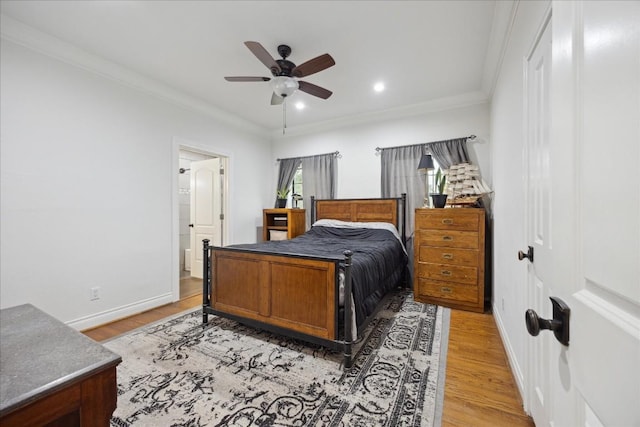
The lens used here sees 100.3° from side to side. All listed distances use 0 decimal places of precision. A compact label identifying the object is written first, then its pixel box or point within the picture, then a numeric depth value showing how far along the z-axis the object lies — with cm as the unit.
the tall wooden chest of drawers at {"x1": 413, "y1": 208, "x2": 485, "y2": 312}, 302
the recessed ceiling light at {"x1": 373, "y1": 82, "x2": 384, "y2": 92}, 329
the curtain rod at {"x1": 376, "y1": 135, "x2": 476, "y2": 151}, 357
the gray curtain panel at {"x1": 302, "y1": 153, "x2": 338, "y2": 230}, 461
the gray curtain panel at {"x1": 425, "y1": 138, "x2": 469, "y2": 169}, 359
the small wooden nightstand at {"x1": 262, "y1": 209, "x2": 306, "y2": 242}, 455
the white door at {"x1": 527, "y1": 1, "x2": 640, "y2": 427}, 33
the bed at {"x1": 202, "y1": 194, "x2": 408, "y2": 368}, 202
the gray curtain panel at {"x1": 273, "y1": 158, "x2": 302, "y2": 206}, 499
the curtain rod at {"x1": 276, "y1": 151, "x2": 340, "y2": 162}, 457
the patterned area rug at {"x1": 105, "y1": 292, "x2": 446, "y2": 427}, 150
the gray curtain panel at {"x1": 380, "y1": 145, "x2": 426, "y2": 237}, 391
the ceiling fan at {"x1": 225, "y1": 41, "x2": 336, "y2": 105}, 225
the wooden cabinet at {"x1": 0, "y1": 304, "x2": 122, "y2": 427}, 62
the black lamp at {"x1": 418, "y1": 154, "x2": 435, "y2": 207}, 366
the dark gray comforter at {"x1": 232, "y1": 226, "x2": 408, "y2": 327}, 224
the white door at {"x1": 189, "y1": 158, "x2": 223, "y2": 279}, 443
